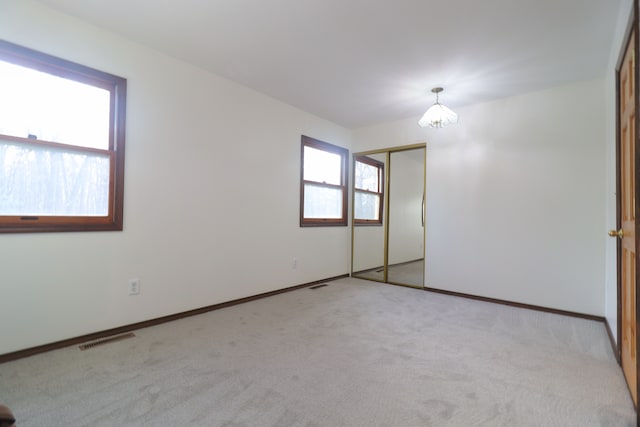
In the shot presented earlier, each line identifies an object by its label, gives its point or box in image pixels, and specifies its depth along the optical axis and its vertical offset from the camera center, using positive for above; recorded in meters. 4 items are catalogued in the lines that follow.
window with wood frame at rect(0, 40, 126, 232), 1.99 +0.50
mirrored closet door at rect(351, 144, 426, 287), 4.31 +0.04
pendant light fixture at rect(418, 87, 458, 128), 3.18 +1.14
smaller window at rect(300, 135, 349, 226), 4.20 +0.50
